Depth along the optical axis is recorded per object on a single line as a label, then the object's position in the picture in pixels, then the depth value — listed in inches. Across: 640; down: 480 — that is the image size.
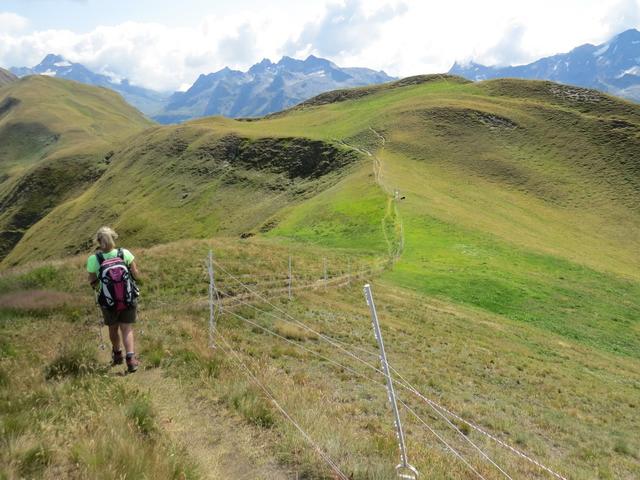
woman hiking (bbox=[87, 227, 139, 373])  332.2
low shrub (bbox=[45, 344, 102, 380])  304.0
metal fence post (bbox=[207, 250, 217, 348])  420.2
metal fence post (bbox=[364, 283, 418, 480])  205.8
